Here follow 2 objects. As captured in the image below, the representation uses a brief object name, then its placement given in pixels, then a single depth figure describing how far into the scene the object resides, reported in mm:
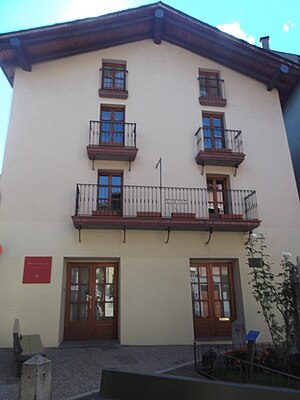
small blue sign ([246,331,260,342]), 5023
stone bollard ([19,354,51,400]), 3920
